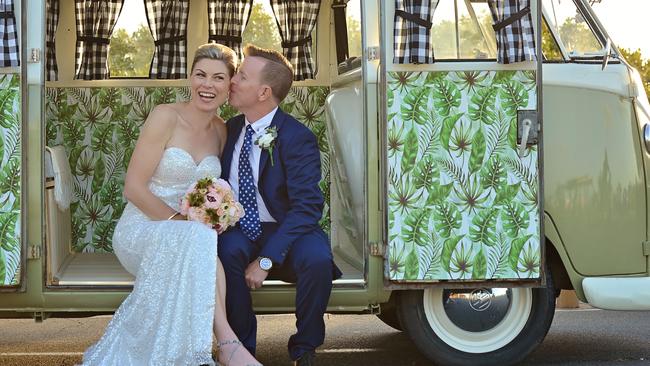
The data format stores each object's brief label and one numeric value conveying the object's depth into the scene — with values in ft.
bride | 18.44
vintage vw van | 19.22
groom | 18.92
